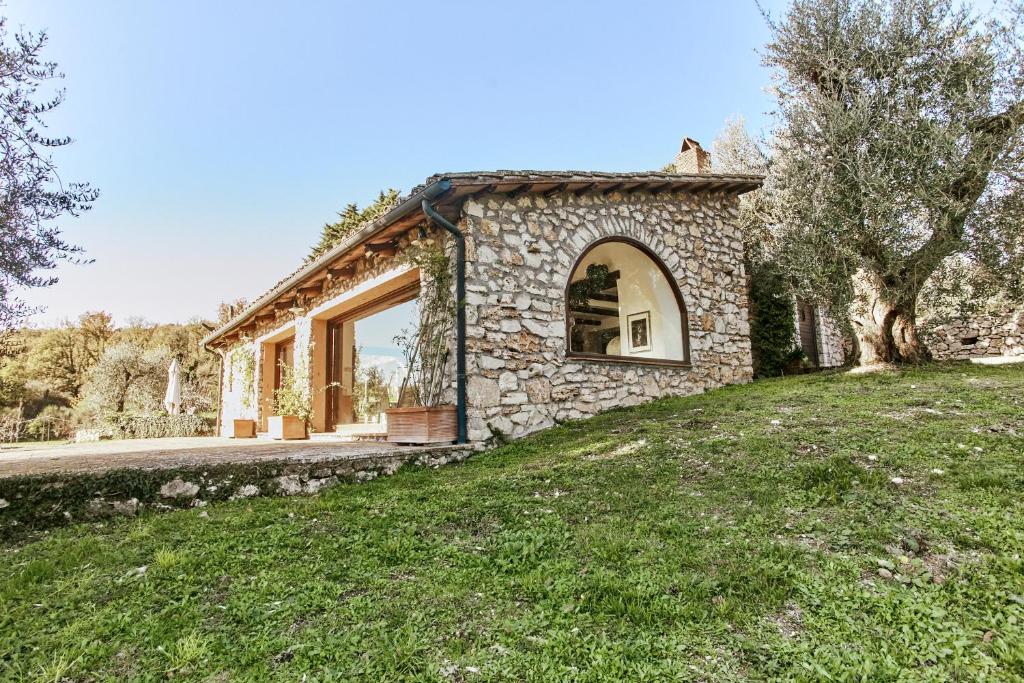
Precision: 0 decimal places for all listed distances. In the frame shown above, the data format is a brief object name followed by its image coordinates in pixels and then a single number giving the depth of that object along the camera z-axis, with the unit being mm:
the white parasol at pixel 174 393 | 14133
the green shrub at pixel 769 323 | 10742
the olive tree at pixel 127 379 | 18531
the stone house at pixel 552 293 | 6379
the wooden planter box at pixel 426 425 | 5941
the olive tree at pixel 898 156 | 7469
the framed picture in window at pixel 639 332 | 8992
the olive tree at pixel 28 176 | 4527
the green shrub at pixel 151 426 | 14320
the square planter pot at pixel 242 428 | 11180
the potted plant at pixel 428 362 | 5996
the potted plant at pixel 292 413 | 9219
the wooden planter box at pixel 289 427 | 9189
